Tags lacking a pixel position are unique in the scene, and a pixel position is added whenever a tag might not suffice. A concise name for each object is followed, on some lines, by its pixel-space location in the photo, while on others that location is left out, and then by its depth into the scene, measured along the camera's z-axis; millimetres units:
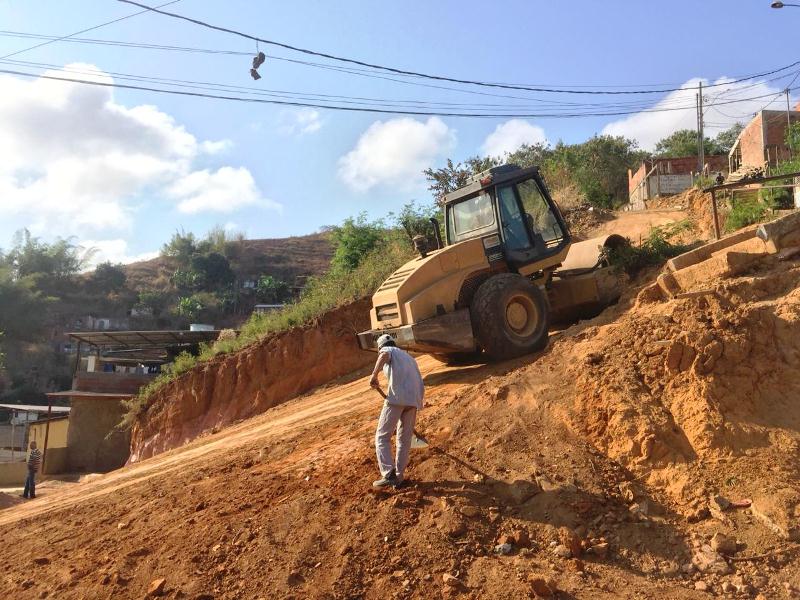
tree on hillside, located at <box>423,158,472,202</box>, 25136
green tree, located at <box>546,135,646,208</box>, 29567
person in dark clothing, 16125
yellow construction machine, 8141
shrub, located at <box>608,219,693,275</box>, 10172
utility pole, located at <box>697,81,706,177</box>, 27547
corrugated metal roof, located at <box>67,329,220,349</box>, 20281
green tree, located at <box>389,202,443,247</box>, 18062
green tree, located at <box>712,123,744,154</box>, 38469
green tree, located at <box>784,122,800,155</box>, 18719
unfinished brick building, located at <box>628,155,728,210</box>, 26047
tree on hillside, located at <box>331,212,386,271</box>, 19406
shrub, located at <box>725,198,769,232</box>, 12031
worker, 5434
